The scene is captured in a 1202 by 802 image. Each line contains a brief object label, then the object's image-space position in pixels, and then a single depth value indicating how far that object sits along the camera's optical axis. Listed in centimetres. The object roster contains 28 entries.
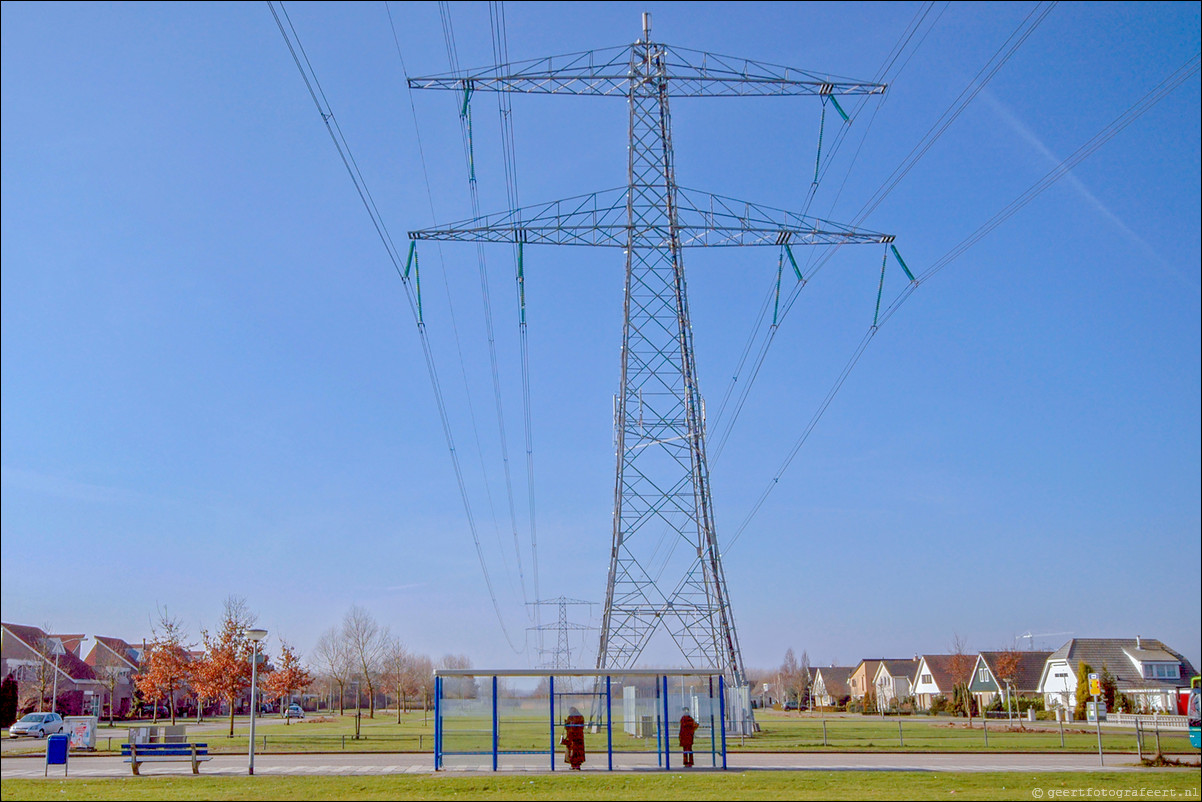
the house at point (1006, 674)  8489
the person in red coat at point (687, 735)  2703
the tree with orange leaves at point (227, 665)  5494
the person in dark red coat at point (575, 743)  2636
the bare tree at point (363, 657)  7162
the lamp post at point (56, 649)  8069
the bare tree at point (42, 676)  7325
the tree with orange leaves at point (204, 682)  5481
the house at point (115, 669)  9138
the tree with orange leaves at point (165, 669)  5662
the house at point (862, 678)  12781
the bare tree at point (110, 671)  8662
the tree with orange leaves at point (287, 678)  6412
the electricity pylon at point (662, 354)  3438
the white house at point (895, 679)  11669
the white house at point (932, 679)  10788
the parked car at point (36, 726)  5544
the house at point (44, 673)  7706
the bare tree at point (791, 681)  15306
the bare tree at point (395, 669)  9131
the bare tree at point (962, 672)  8262
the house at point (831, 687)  13412
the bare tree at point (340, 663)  8381
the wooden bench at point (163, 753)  2786
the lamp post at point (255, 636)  2828
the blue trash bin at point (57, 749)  2775
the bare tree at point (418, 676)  11550
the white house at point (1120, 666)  8206
